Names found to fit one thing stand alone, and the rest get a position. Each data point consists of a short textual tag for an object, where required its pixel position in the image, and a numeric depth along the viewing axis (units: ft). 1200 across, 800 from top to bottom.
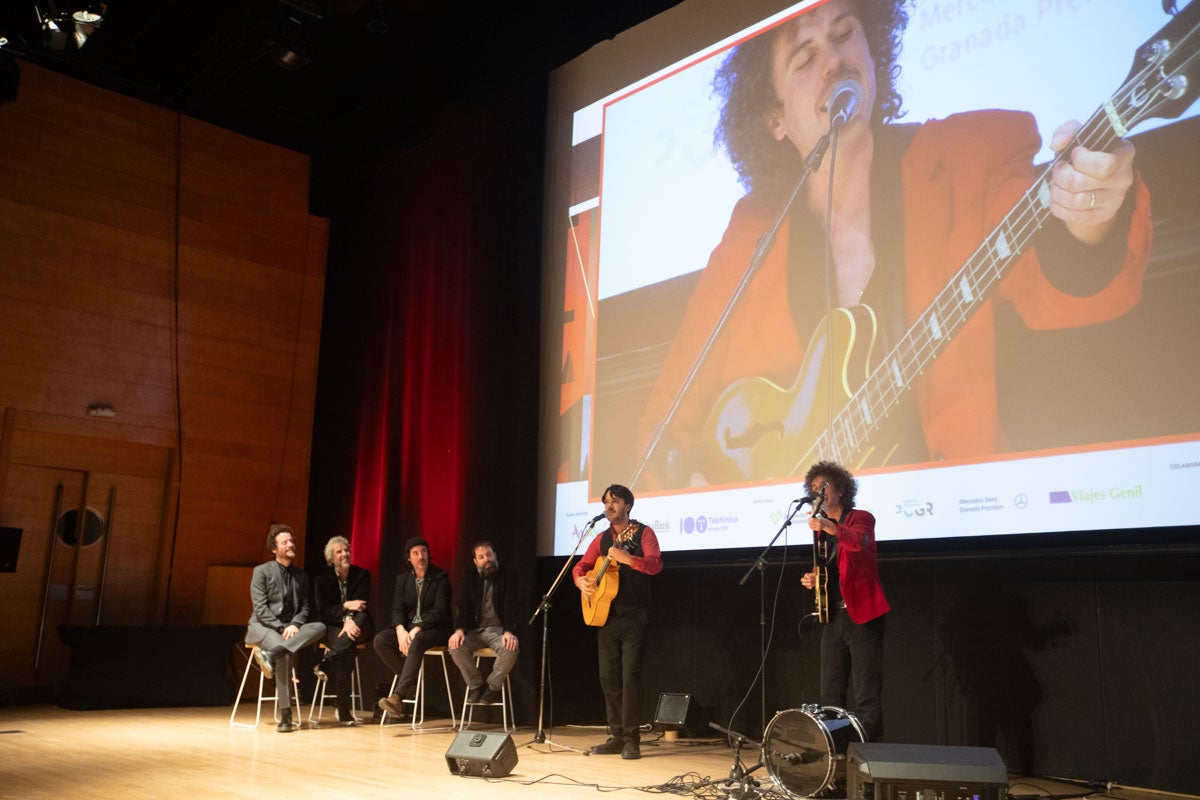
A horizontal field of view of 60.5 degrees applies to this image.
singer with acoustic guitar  16.93
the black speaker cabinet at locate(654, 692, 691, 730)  19.49
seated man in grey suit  20.27
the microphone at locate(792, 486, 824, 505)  13.47
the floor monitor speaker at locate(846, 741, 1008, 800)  10.07
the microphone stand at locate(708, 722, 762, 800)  12.85
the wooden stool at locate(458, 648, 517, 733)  20.74
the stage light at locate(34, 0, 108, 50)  21.17
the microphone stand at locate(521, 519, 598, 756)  17.38
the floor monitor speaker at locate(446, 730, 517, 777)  14.37
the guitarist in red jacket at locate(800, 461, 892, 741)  13.73
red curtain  25.46
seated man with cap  21.16
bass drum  12.33
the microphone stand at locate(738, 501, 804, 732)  17.43
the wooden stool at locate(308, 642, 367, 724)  21.87
